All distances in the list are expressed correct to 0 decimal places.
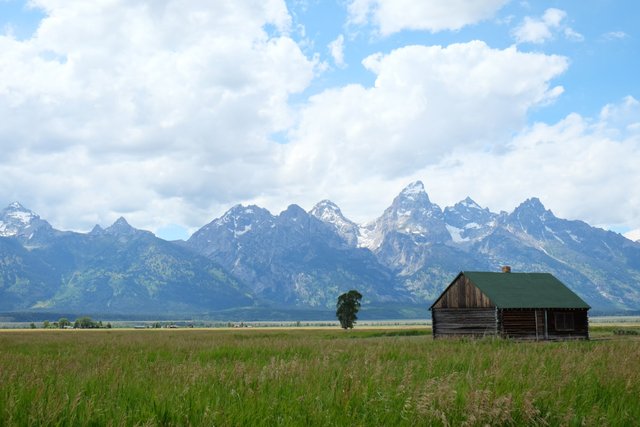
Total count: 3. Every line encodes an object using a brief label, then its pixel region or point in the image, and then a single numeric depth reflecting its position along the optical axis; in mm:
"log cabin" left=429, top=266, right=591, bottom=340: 51812
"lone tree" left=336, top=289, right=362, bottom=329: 108938
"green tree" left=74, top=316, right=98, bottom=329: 165625
